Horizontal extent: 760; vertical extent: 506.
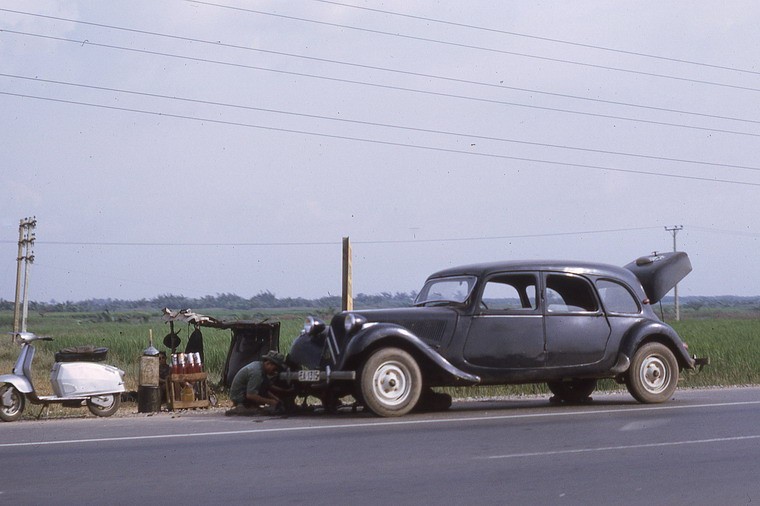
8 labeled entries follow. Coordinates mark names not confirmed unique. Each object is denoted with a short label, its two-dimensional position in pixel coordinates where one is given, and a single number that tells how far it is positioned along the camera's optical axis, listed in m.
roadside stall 15.51
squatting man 12.91
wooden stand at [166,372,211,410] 14.05
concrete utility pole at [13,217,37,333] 52.85
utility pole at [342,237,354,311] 17.48
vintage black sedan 12.28
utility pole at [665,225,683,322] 96.12
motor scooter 12.85
